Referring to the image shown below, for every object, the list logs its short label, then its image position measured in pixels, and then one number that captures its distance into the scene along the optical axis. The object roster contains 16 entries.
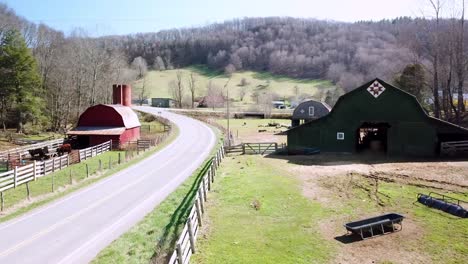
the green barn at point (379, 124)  34.62
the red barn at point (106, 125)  45.75
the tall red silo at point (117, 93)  56.17
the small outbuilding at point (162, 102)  122.75
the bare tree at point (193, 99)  119.25
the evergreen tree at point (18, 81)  54.84
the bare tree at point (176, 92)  121.00
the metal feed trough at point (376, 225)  15.73
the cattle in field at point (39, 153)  37.19
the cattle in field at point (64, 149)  41.09
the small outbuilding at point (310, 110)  61.90
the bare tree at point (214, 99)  116.56
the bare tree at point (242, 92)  136.25
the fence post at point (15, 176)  26.21
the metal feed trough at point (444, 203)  18.36
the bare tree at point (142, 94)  128.38
